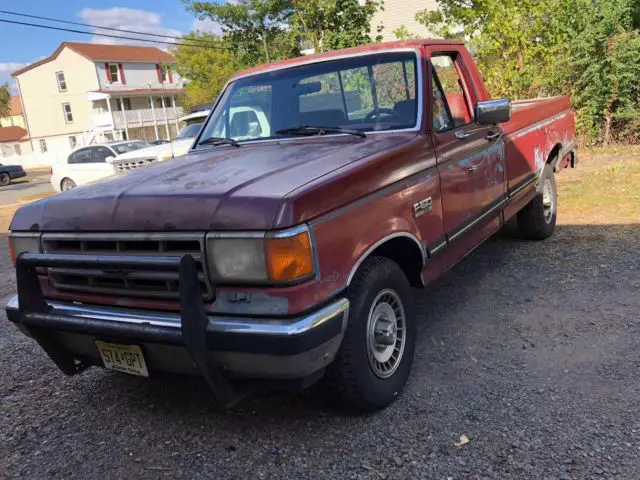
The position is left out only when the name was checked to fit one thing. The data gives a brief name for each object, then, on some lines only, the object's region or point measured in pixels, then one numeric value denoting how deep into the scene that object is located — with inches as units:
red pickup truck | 94.9
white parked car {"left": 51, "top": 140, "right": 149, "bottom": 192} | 612.7
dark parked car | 1058.7
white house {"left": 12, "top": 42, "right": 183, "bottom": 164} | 1569.9
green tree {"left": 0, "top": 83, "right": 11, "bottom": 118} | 2367.1
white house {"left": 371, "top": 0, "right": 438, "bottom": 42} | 1002.7
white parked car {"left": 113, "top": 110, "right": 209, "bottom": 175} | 444.5
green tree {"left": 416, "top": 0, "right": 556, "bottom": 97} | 434.9
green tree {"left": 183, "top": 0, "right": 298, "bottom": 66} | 829.8
